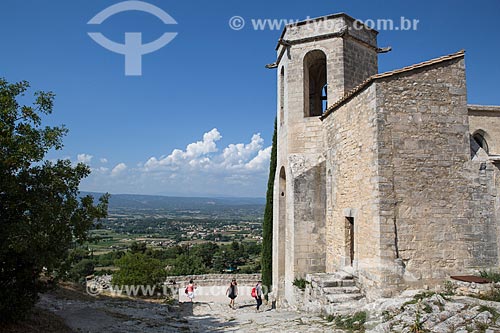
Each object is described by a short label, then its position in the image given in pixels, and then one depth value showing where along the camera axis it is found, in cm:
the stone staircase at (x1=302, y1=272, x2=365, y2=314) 785
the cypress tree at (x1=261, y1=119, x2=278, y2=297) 1547
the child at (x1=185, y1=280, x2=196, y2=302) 1612
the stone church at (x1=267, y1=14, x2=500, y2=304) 780
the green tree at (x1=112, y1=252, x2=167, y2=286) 1753
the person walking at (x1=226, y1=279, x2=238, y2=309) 1434
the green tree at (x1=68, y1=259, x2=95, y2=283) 3158
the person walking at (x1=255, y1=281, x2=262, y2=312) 1396
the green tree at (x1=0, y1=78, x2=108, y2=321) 576
